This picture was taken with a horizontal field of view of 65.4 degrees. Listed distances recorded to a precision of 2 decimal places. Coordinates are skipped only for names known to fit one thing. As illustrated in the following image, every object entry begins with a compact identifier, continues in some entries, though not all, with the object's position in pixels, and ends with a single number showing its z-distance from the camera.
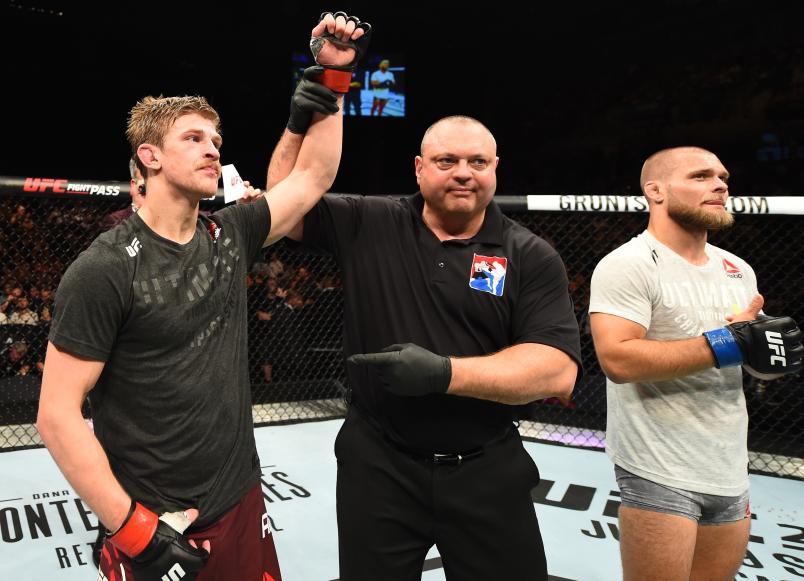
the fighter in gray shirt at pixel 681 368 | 1.72
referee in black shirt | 1.57
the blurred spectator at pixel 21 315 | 5.06
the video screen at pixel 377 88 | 10.05
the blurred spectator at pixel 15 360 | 5.05
